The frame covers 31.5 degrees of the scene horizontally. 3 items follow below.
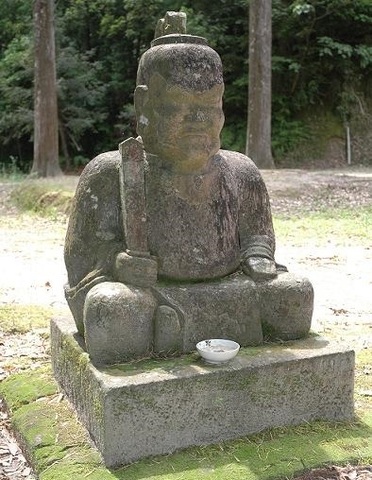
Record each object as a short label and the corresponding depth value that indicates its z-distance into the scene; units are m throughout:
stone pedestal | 2.85
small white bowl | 3.01
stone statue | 3.12
